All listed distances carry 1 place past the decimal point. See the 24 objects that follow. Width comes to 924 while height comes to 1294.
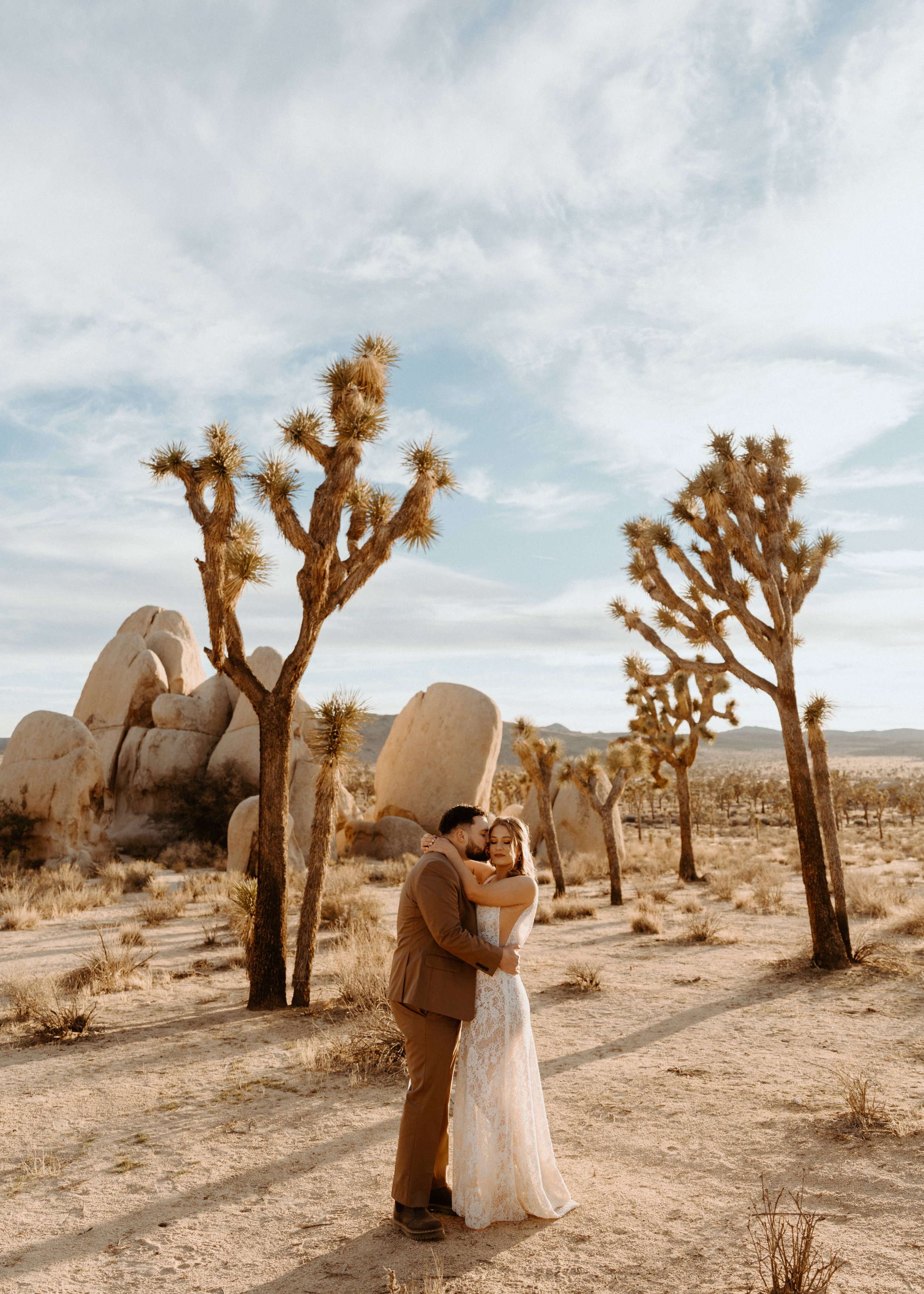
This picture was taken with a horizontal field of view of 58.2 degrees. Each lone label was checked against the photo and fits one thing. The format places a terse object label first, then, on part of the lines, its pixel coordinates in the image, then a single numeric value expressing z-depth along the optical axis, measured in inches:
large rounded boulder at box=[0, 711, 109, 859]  726.5
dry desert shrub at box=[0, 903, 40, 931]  484.4
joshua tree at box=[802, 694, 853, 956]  381.1
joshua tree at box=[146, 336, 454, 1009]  320.2
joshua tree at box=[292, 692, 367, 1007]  315.3
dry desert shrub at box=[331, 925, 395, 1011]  302.0
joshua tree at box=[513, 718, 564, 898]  663.8
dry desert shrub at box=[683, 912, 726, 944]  448.1
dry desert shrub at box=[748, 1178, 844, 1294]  122.2
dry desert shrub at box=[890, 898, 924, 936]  451.8
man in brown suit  144.9
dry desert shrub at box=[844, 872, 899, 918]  513.3
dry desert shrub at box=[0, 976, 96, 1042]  277.6
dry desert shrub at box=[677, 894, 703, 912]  557.0
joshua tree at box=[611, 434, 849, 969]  373.4
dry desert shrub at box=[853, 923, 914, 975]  364.2
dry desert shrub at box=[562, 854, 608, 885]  767.1
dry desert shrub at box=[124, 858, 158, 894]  650.8
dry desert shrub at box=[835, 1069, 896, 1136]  193.8
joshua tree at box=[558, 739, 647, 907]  641.0
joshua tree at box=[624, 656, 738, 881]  724.7
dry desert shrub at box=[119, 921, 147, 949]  427.2
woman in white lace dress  146.7
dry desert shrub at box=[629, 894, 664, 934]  477.7
